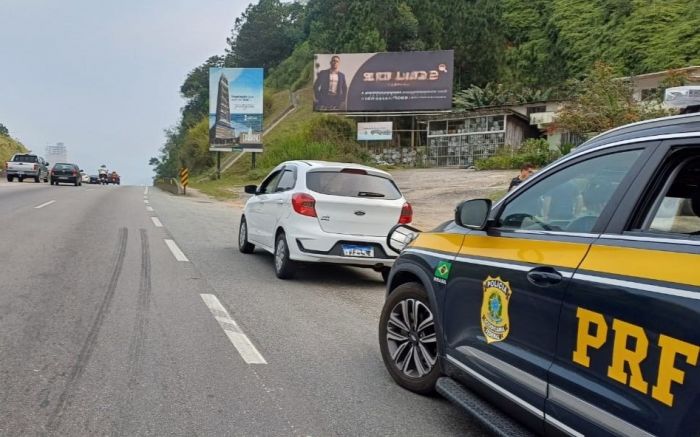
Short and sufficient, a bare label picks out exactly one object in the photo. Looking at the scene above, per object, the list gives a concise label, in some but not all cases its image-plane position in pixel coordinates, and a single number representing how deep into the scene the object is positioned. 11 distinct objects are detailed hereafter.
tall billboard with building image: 40.97
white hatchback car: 7.70
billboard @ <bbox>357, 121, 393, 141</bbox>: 42.16
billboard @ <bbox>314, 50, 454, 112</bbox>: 40.38
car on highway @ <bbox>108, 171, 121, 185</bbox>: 68.19
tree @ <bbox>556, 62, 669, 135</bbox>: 20.24
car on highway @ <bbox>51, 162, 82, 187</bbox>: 37.38
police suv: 2.17
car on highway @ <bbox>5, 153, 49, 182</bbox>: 39.03
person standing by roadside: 11.71
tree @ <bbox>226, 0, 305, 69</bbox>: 93.31
